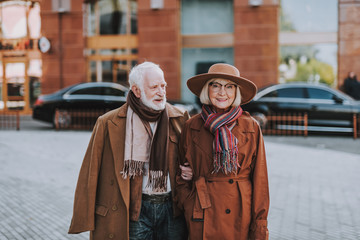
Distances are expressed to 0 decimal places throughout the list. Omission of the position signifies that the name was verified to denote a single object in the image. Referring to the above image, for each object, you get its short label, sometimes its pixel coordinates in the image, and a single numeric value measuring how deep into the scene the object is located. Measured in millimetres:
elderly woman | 2662
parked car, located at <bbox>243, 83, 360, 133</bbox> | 11945
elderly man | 2701
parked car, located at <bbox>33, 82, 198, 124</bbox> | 13125
